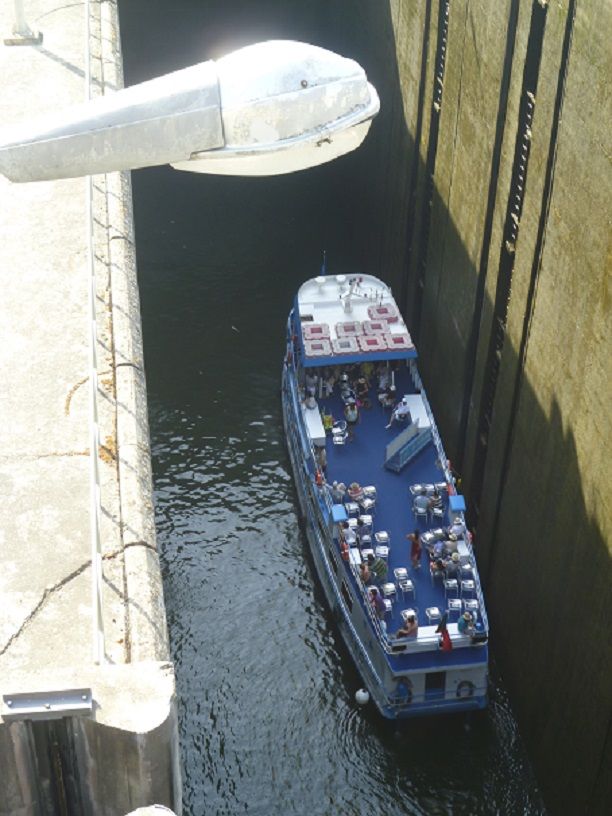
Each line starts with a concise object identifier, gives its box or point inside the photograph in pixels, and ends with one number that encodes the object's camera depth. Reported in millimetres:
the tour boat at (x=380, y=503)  24047
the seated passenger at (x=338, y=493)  26609
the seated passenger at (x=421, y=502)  26078
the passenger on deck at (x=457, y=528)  25656
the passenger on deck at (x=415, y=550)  25016
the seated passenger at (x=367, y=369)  29859
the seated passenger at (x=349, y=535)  25375
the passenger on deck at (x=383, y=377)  29656
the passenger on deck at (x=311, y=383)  29562
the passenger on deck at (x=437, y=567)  24688
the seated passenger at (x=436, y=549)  25031
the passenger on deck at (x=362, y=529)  25797
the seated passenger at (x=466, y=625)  23734
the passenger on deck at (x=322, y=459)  27609
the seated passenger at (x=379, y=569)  24672
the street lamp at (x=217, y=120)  7449
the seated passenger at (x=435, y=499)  26081
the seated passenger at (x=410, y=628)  23547
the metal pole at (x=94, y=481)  10528
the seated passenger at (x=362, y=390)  29491
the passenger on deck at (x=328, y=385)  29594
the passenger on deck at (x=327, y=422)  28531
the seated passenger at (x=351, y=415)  28734
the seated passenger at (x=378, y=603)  24109
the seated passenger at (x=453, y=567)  24672
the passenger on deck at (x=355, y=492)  26562
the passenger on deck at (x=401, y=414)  28562
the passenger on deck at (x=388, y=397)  29203
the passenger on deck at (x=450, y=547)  25062
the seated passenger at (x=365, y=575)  24641
